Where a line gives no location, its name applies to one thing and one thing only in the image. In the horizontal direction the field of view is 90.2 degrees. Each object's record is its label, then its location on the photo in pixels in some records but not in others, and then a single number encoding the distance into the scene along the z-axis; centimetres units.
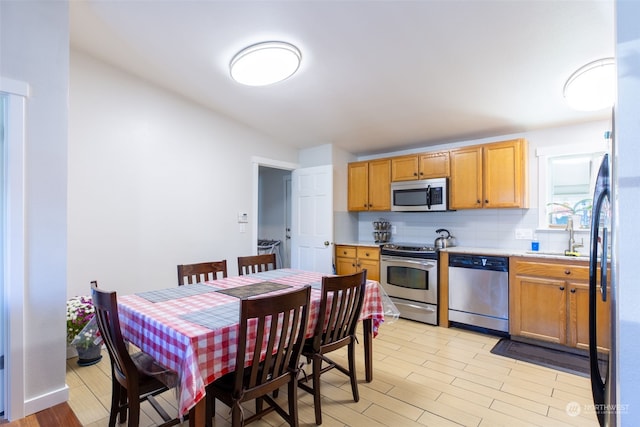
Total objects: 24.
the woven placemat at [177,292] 197
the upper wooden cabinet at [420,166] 395
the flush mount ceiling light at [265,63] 253
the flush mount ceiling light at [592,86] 243
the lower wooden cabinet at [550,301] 286
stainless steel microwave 388
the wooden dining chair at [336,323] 192
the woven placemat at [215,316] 152
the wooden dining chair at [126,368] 148
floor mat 267
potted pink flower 257
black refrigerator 117
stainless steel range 370
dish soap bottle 347
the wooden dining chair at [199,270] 247
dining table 135
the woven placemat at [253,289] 208
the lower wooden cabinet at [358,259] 423
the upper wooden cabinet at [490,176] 346
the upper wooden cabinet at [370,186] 445
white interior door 433
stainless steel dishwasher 328
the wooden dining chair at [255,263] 292
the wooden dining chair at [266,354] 145
